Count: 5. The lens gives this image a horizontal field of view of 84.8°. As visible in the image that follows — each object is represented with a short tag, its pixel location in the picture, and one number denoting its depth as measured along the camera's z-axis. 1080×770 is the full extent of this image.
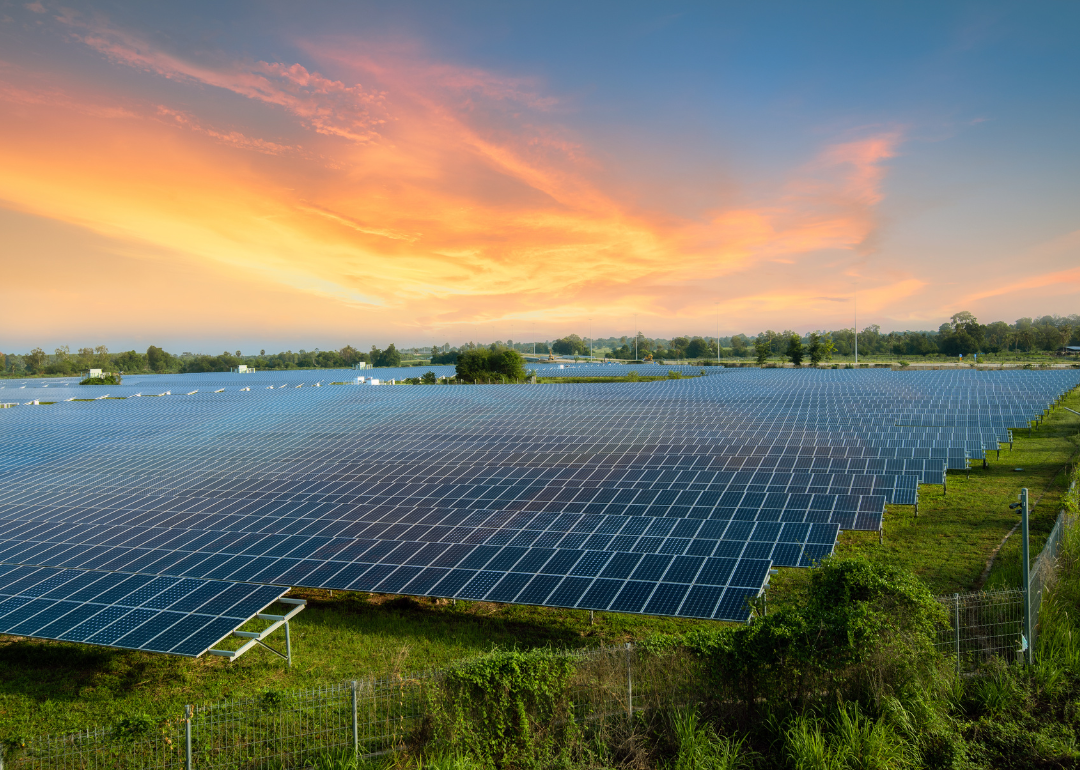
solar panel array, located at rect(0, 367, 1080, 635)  15.77
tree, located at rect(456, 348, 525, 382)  105.44
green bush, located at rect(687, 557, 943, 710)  9.95
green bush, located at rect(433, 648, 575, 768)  9.42
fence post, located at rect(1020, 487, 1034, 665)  10.64
